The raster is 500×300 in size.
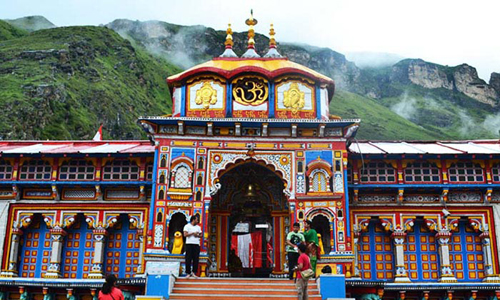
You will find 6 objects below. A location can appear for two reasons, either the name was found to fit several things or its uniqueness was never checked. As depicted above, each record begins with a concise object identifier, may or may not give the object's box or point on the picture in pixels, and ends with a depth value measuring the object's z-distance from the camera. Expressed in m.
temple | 21.59
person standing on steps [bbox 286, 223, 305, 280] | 17.42
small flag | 30.09
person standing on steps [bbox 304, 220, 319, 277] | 17.77
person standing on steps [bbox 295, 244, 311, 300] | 14.91
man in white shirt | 18.34
